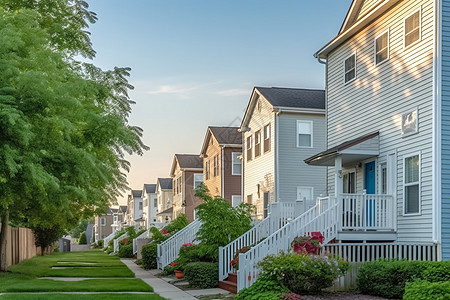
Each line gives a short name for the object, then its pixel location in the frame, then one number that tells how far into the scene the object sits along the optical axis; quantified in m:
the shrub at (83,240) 94.83
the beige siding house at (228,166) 40.06
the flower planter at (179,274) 22.20
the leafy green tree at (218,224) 19.62
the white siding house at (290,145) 27.98
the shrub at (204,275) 18.61
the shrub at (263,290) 13.48
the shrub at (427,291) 11.30
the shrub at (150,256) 28.50
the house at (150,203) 80.56
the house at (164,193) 69.81
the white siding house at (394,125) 15.07
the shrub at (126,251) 41.66
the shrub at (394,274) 13.20
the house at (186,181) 50.41
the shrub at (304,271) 13.76
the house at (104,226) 109.00
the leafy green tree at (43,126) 13.75
